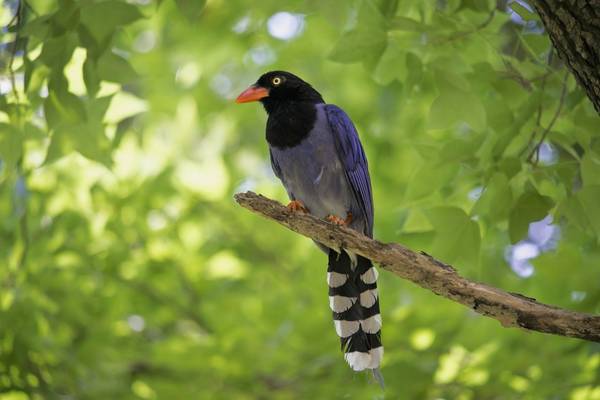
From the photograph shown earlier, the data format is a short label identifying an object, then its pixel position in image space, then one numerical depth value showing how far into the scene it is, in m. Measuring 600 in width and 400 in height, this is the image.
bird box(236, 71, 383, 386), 9.95
